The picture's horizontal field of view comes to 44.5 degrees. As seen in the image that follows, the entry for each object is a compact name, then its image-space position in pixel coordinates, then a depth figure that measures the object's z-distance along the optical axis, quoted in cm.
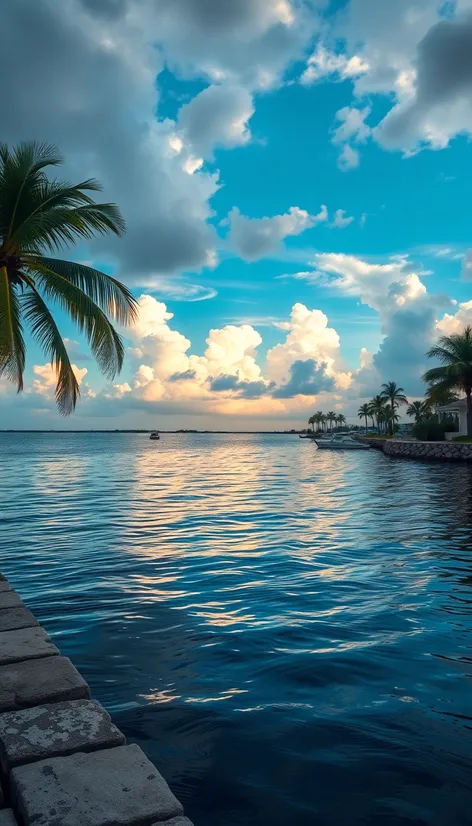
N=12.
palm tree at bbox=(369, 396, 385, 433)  12850
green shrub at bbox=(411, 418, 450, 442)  6919
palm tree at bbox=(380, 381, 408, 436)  11812
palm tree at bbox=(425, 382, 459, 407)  6228
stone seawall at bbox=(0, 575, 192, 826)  332
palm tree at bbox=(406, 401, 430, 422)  13962
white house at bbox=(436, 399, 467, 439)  6788
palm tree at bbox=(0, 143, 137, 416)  1356
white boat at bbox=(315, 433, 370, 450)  9912
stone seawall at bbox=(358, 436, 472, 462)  5362
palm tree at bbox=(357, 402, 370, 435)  17606
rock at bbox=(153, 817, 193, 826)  326
